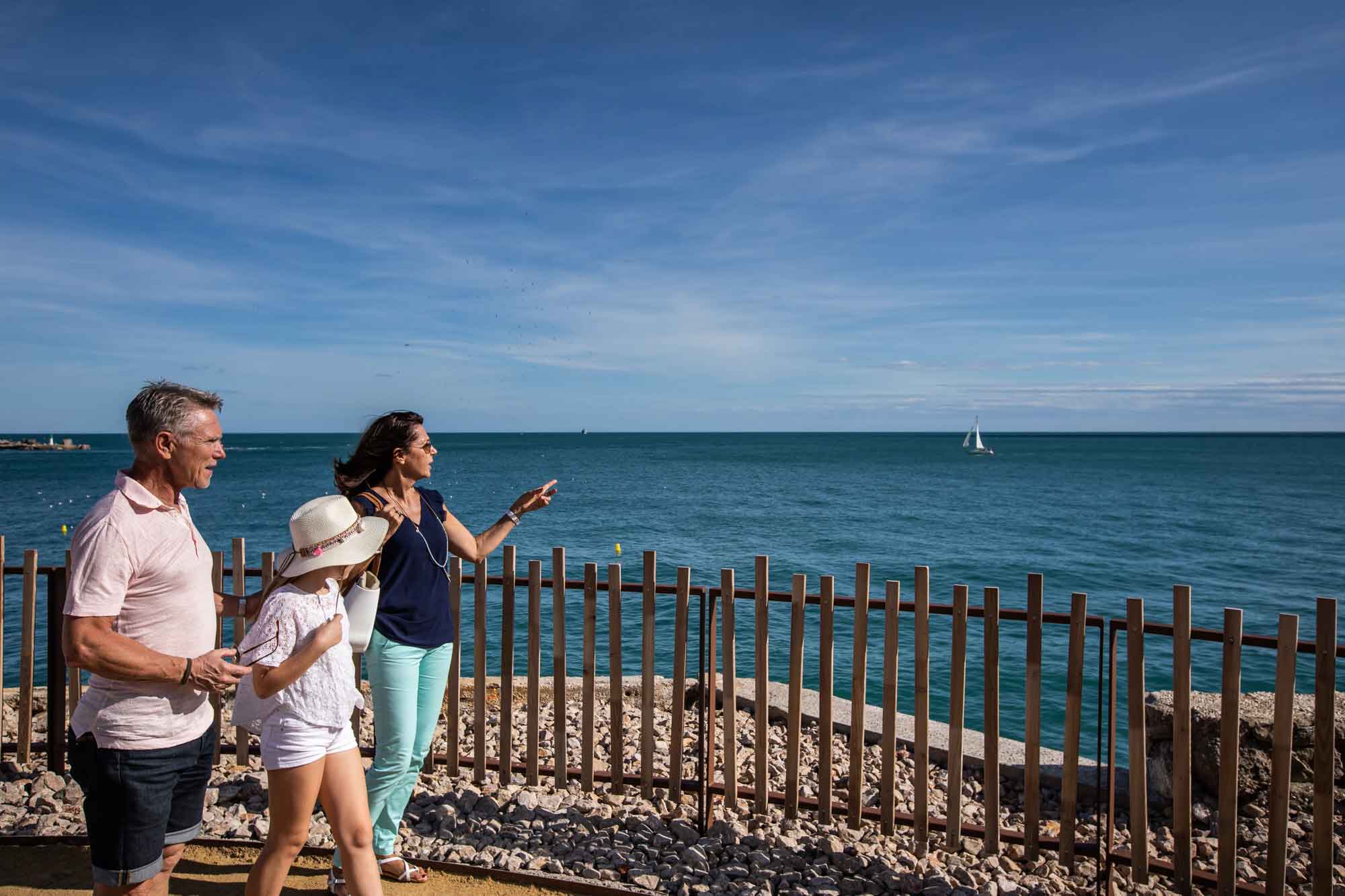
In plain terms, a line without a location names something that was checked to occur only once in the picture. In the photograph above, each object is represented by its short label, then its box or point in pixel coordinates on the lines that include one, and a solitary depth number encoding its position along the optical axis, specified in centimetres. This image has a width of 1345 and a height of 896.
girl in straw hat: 310
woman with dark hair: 405
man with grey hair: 280
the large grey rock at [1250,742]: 602
